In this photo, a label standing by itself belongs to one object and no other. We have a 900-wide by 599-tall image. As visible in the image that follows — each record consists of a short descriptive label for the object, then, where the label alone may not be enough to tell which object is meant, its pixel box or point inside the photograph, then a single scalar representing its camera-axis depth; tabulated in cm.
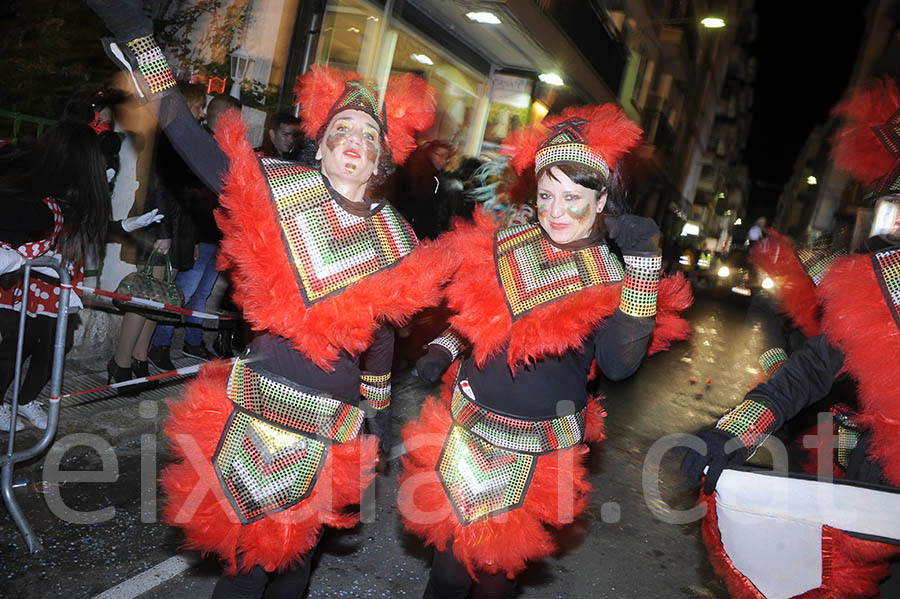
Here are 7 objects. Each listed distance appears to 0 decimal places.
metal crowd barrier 290
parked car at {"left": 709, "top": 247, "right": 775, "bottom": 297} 2608
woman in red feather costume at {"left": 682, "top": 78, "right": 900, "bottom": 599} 205
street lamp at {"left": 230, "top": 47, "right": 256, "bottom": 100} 655
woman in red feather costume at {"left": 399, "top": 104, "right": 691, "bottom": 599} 234
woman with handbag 489
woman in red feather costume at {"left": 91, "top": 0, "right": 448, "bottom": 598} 212
